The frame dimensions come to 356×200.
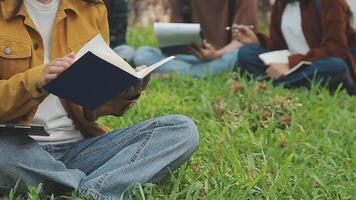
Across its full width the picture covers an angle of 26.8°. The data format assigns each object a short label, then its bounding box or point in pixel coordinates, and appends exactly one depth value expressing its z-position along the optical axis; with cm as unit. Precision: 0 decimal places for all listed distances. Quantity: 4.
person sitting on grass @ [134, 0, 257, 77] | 467
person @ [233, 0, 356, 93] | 425
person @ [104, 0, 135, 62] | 482
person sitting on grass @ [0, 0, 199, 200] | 231
